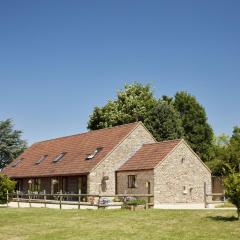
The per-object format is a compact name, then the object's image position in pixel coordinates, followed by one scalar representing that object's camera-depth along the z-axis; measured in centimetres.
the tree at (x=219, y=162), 4252
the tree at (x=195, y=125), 5348
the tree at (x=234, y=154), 4344
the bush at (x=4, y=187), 3089
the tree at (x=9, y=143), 5719
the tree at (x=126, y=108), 5056
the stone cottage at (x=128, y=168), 3074
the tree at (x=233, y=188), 1886
